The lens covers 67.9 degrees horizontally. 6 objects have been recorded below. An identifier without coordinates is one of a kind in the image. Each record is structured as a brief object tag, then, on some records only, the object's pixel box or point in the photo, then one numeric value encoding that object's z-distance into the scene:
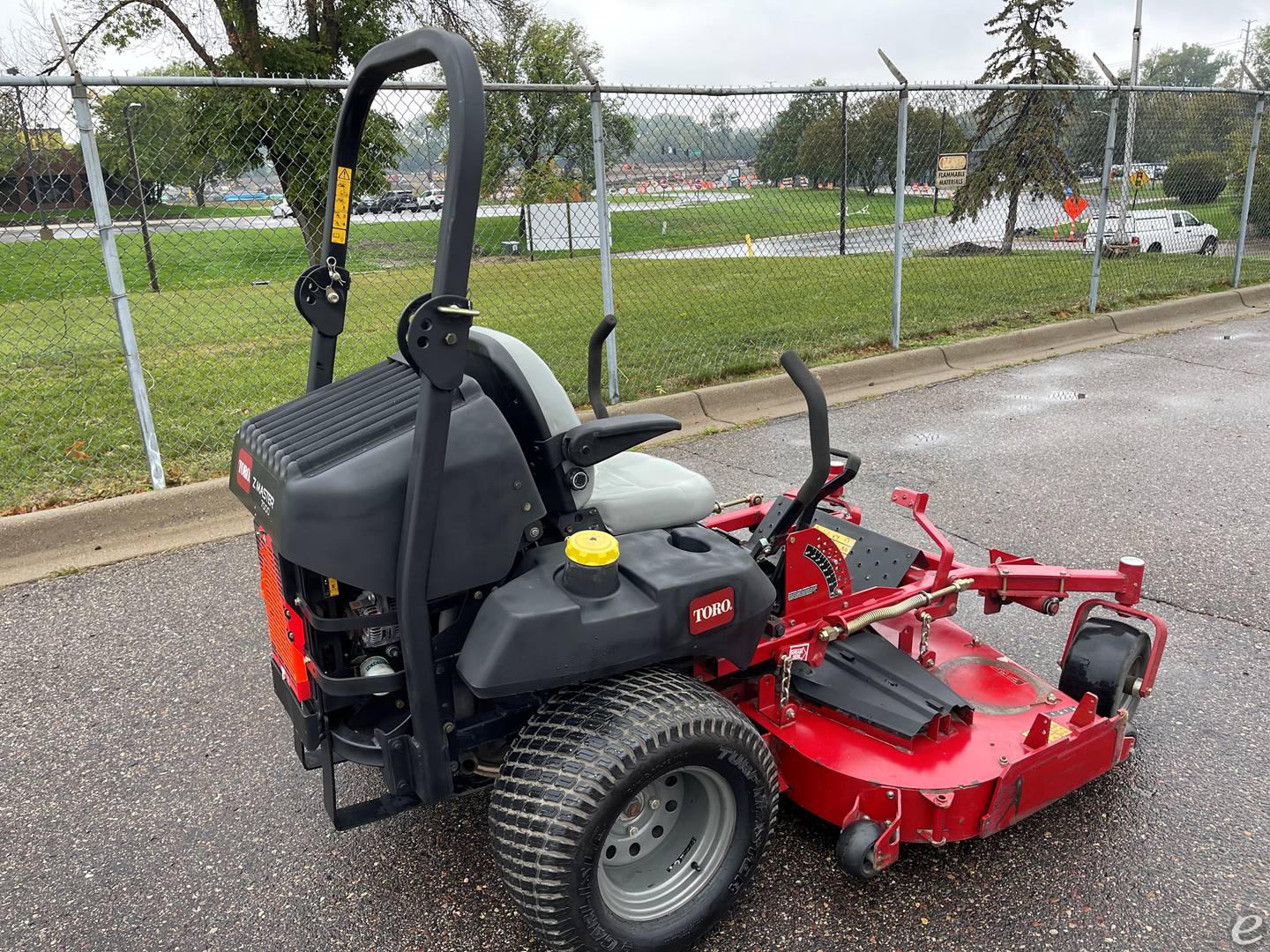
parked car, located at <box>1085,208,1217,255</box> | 11.36
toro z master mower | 1.95
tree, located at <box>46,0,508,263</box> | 16.62
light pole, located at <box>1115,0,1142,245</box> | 10.10
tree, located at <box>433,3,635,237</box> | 6.34
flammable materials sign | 8.45
